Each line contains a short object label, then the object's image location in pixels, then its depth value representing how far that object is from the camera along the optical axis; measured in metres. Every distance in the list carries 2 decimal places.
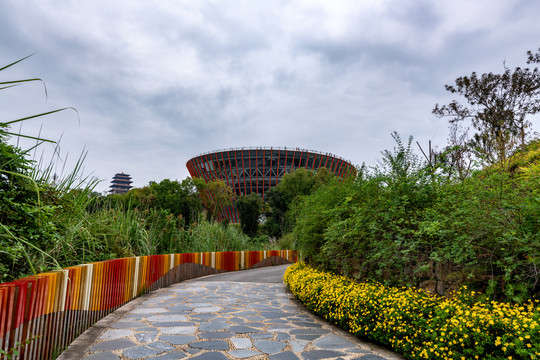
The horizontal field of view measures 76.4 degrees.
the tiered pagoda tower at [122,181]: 172.18
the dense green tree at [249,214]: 30.53
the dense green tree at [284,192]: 39.25
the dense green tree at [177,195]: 28.70
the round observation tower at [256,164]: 64.00
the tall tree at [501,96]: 16.28
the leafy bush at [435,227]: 3.79
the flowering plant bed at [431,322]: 2.83
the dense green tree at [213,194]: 37.84
